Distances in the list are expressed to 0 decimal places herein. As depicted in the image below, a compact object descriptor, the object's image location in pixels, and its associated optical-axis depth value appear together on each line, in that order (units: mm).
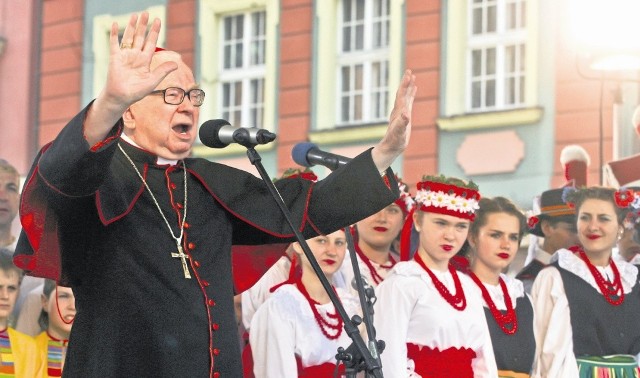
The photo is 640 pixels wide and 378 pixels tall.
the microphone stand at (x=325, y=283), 4592
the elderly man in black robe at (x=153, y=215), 4129
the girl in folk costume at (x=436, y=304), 7394
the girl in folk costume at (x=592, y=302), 8302
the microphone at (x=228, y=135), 4665
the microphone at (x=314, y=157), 5258
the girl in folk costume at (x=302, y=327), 7553
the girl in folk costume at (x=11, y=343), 8270
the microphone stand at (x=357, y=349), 4833
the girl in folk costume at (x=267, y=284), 8448
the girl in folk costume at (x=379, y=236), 8568
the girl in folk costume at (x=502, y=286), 8067
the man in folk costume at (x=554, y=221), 9282
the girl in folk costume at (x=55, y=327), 8340
